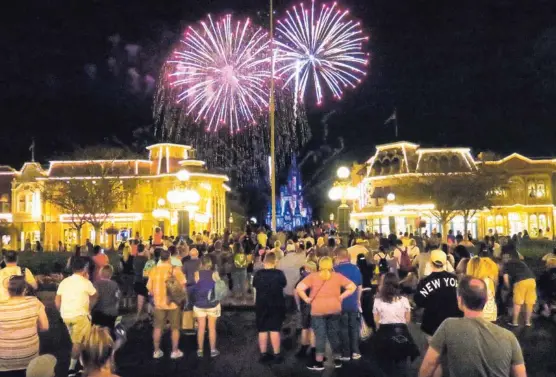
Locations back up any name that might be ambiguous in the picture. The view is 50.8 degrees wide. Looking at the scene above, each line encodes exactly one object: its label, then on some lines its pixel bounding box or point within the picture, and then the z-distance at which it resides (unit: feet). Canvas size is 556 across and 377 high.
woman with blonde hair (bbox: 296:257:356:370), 29.12
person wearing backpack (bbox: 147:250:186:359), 31.89
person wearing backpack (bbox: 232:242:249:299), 54.03
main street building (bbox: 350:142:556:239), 175.94
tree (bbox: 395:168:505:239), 156.97
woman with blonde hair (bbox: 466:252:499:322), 25.36
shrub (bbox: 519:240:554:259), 80.59
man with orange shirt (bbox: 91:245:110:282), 34.22
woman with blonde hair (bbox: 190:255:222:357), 32.83
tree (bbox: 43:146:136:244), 165.31
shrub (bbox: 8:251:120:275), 71.10
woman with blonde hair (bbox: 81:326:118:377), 12.12
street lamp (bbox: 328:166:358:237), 75.31
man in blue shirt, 31.32
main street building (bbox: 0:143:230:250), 184.65
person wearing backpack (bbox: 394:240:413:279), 46.14
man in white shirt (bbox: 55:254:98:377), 26.43
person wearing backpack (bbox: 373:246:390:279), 44.58
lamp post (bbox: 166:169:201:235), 80.12
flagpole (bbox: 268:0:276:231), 89.45
